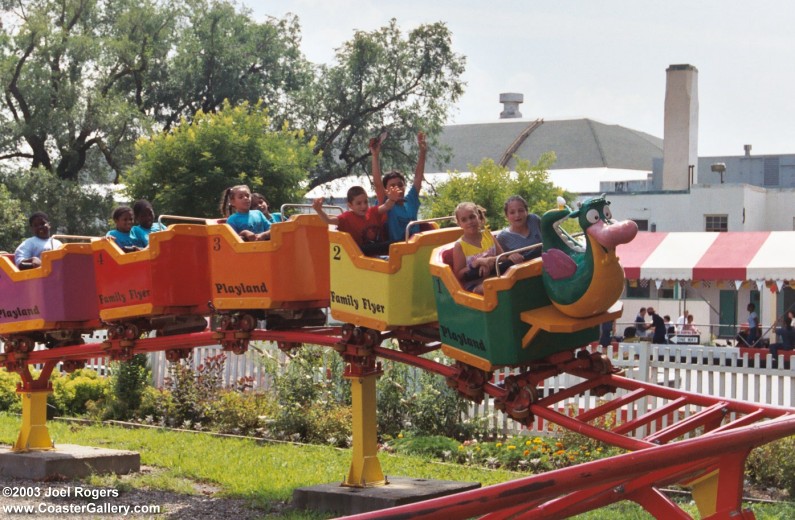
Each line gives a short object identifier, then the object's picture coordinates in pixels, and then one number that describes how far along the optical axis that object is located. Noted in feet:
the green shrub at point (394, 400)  37.86
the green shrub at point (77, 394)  46.03
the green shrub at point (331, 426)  36.94
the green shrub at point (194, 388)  41.96
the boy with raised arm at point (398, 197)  25.90
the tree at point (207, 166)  91.91
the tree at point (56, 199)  115.65
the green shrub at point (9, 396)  48.12
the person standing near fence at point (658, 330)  75.87
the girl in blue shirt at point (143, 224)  31.17
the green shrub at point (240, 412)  39.63
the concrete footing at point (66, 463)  30.40
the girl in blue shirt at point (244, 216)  28.63
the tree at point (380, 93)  128.16
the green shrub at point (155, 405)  42.78
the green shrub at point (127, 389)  44.09
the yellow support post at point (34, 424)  32.50
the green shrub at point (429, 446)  34.14
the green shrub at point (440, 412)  37.11
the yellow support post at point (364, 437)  25.77
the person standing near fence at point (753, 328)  78.38
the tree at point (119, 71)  117.91
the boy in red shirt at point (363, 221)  25.84
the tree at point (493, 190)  111.65
